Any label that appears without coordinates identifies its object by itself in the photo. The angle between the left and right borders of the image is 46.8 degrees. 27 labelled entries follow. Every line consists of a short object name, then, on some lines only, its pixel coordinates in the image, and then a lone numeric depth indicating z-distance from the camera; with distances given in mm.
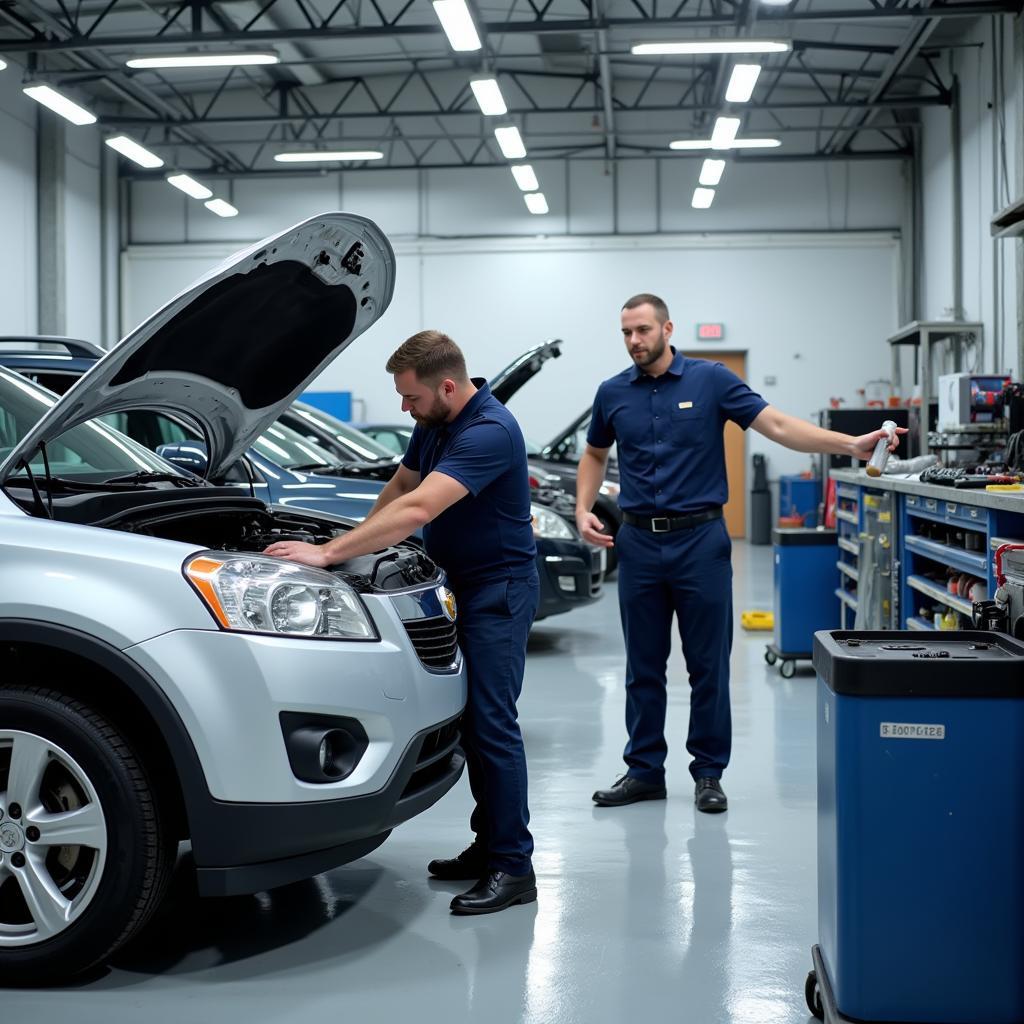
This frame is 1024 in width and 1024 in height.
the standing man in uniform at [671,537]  3865
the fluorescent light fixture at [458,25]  8648
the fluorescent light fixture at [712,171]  13984
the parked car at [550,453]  7105
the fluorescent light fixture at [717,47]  9883
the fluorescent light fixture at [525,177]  14367
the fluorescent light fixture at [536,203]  16000
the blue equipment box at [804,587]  6414
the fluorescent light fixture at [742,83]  10328
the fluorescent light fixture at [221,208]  16578
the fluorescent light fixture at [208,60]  10227
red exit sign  17000
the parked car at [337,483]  5344
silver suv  2359
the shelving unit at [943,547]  4004
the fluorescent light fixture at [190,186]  15000
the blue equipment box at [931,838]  2037
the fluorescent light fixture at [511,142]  12500
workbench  4051
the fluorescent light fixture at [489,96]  10742
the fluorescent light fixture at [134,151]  13078
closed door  16891
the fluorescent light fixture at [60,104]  10954
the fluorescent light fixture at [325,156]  14062
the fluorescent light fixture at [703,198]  15638
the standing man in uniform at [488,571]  2963
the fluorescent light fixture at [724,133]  12086
